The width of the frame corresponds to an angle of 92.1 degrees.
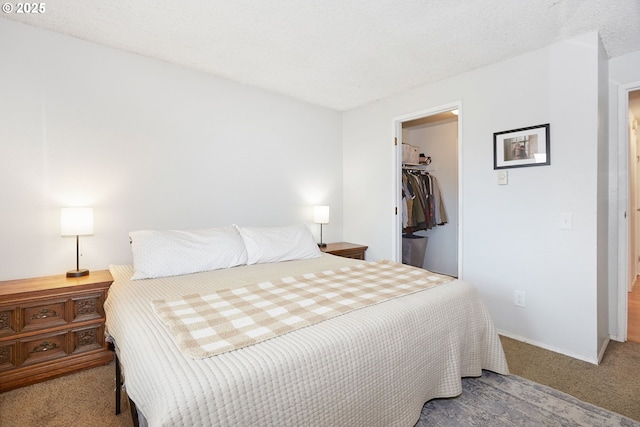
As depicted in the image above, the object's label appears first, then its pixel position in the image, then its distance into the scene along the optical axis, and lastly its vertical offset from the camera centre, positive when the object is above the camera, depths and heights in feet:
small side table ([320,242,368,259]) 11.11 -1.49
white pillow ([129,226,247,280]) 6.95 -1.01
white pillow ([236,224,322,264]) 8.49 -1.00
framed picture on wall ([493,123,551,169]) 7.75 +1.60
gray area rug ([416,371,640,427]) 5.17 -3.57
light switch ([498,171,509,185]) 8.44 +0.84
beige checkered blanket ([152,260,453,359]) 3.85 -1.54
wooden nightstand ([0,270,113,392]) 6.09 -2.44
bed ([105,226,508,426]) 3.08 -1.77
